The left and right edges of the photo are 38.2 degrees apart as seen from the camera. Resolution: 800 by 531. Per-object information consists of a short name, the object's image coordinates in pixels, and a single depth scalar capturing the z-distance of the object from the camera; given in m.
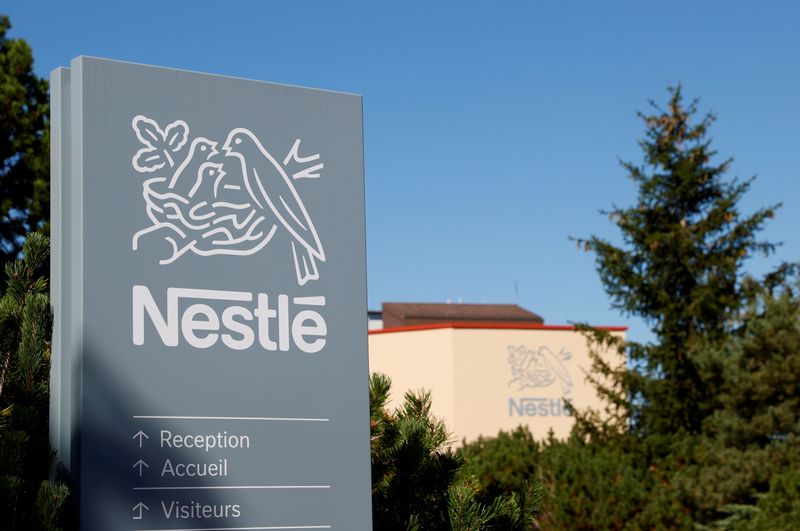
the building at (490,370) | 37.47
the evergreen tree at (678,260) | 27.14
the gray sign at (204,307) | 4.15
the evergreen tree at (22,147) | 27.58
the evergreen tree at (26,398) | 3.86
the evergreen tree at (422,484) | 5.12
